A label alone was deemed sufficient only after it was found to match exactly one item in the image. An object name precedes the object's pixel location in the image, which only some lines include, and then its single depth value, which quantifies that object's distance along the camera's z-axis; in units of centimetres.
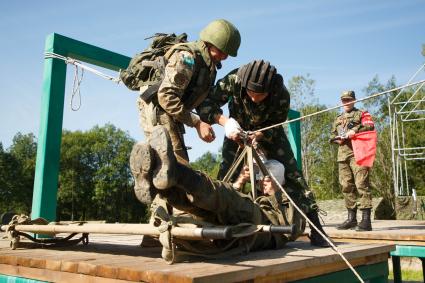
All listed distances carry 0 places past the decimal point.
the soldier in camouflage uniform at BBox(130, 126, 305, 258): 206
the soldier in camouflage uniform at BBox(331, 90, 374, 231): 542
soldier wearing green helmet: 288
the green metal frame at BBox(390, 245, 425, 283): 432
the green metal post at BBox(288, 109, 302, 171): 809
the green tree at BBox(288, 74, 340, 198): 3062
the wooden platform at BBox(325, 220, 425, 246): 438
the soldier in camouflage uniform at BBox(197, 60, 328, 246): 314
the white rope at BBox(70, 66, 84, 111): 487
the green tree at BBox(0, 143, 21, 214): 3965
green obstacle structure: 424
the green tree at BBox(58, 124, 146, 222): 4403
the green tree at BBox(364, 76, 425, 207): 3139
